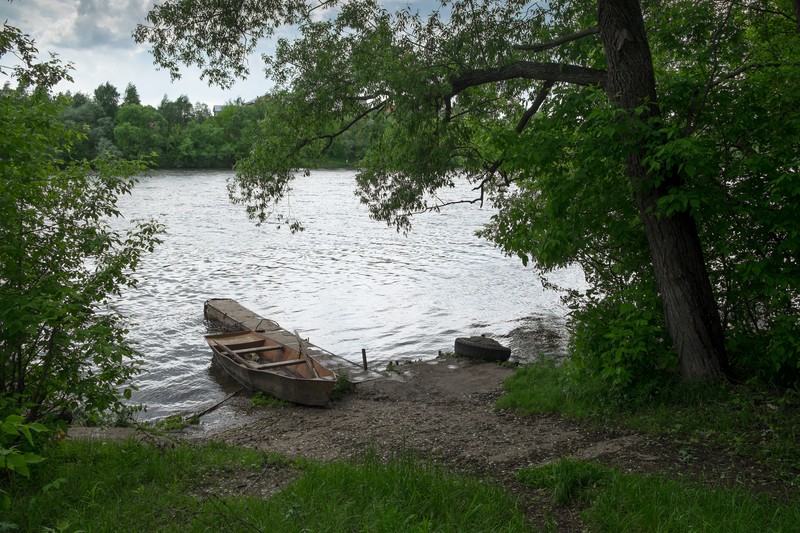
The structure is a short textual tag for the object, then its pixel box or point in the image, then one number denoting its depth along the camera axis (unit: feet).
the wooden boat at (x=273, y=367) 42.27
